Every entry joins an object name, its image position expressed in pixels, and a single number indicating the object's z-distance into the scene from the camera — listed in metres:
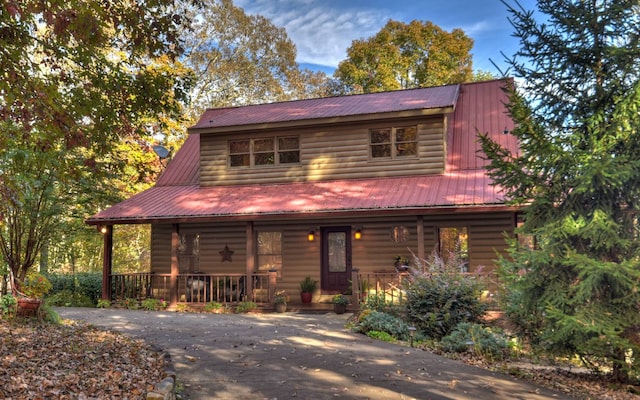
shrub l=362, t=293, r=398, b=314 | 10.97
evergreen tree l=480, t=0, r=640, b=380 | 5.91
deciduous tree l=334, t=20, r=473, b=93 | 30.62
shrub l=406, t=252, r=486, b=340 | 9.63
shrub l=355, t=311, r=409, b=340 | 9.42
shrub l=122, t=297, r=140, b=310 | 14.62
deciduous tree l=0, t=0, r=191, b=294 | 6.27
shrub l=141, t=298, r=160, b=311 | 14.45
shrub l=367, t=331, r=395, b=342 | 9.09
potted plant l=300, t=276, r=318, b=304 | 15.19
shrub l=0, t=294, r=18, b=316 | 9.89
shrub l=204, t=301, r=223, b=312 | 14.13
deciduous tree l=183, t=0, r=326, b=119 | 31.06
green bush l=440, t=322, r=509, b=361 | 8.01
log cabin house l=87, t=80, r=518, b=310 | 14.19
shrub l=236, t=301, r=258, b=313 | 13.92
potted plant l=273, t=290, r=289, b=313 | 13.80
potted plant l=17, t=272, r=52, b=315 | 9.82
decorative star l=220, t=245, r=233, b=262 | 16.47
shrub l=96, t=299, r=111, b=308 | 14.88
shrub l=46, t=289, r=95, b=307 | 15.82
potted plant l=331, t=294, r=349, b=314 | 13.56
